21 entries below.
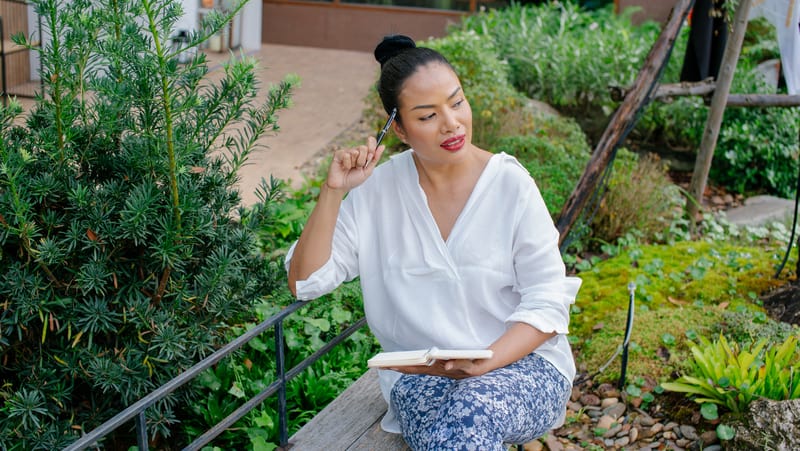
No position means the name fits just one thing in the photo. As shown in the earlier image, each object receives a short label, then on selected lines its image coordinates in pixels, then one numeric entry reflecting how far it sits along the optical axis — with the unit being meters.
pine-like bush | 2.39
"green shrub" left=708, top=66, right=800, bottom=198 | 7.43
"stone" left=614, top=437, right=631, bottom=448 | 3.46
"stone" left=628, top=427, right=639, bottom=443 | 3.47
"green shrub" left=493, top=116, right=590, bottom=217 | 5.58
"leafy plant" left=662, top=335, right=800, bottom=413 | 3.16
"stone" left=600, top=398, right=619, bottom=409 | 3.71
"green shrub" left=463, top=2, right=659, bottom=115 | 8.70
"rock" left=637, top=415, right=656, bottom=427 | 3.51
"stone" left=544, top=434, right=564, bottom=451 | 3.50
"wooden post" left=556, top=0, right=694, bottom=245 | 4.48
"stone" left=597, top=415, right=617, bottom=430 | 3.58
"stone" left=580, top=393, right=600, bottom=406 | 3.77
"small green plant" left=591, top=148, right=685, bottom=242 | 5.73
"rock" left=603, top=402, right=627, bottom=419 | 3.63
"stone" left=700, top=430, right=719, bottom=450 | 3.27
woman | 2.48
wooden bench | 2.69
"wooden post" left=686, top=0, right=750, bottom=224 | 5.39
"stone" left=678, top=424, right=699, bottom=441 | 3.35
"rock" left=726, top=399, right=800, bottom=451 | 2.92
